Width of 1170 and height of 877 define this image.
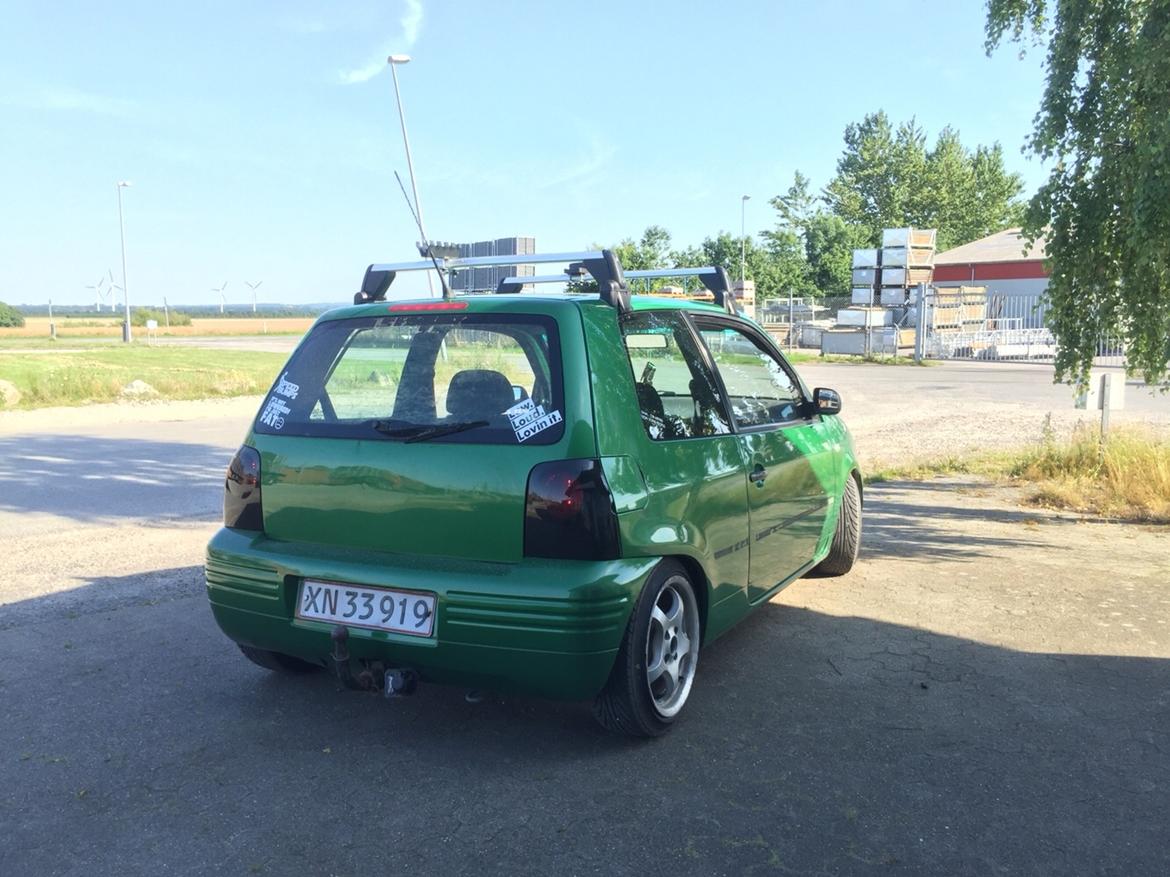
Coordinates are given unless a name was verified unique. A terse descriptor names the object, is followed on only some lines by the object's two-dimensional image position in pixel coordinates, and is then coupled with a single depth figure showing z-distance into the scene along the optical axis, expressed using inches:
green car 133.6
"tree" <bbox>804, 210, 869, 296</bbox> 2466.8
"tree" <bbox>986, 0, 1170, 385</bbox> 221.0
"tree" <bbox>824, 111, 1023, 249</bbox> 2770.7
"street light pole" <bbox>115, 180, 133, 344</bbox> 1846.7
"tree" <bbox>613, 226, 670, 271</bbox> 1795.0
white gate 1360.7
